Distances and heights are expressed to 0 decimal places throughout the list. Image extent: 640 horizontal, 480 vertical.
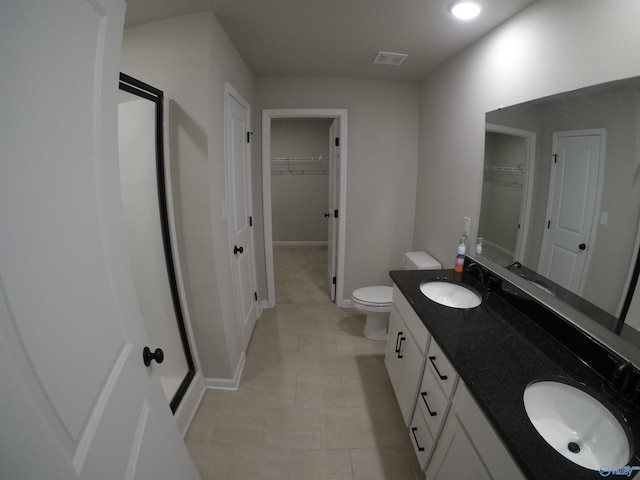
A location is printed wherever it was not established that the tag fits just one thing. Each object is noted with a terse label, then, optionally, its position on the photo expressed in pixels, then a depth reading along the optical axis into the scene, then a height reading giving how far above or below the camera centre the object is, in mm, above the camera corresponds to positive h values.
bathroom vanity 717 -632
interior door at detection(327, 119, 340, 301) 2666 +49
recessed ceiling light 1265 +987
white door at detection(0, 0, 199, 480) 400 -122
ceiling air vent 1844 +1078
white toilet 2213 -880
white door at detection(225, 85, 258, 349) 1798 -49
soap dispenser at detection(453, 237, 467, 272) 1754 -371
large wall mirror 921 +32
